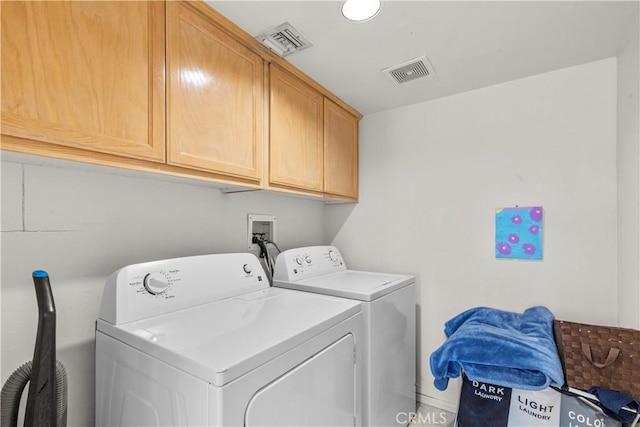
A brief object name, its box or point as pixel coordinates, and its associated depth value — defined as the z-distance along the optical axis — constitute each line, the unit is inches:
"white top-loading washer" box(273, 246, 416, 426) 57.5
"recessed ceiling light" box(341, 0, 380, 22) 48.1
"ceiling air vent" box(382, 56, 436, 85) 65.5
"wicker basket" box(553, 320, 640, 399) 47.2
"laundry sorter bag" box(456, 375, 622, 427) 47.9
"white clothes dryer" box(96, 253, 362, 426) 31.5
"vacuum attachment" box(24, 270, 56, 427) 29.6
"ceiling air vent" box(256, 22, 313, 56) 54.3
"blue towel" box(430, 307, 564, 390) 48.3
